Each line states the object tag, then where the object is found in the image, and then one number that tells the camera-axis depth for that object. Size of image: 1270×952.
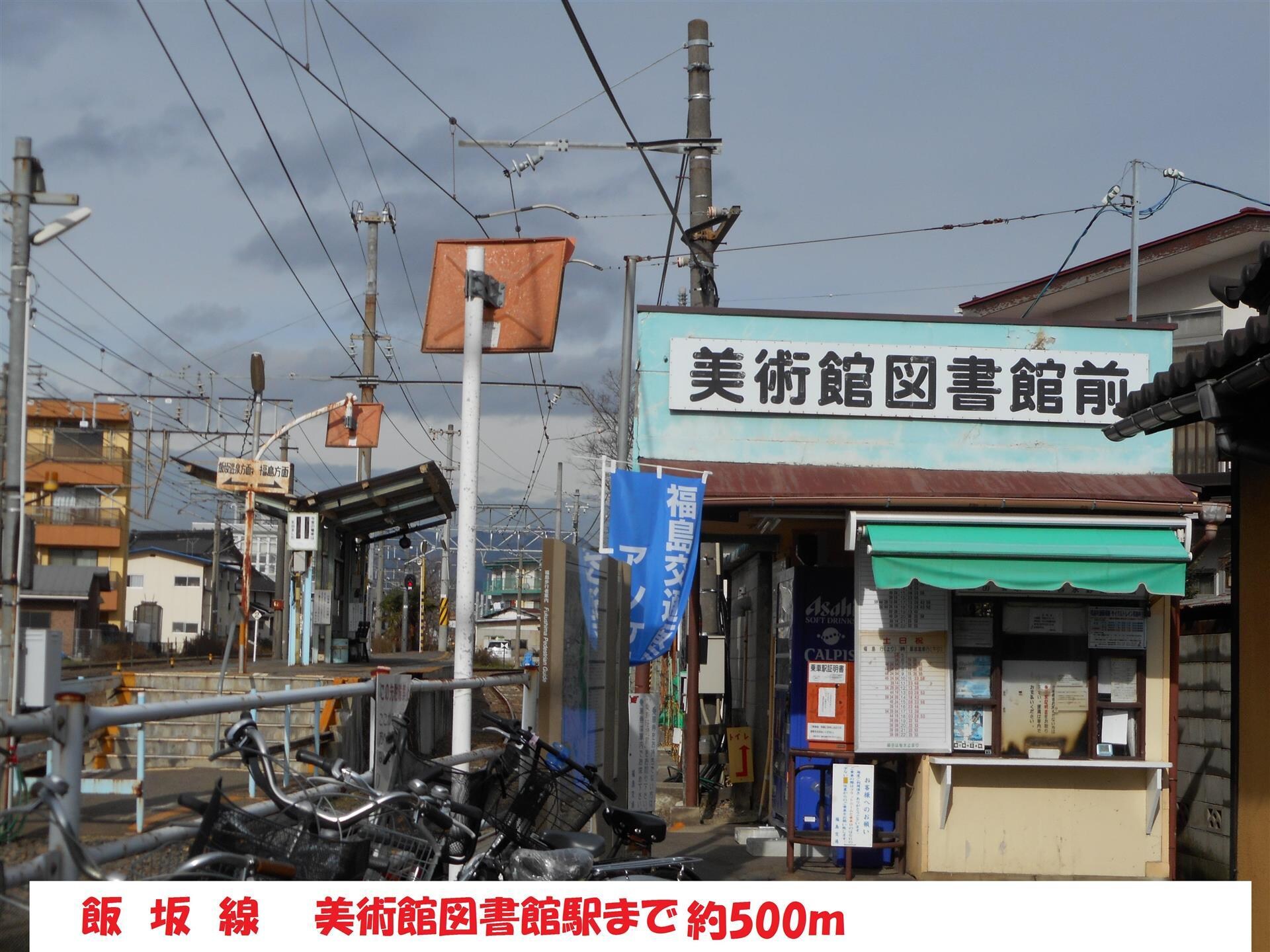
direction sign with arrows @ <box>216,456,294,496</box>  20.06
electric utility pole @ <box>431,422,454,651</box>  49.25
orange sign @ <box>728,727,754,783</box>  13.38
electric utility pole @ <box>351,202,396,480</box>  30.69
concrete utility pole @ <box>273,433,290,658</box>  28.97
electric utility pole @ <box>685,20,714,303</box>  15.12
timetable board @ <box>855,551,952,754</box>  10.19
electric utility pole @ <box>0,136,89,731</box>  15.62
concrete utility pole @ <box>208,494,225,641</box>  48.72
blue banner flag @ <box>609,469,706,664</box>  10.02
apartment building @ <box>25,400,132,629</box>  54.12
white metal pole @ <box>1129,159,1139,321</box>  19.84
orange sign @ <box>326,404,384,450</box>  26.17
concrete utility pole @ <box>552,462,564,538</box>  50.16
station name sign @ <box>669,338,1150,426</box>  11.23
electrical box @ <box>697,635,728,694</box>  16.23
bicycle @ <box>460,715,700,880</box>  5.60
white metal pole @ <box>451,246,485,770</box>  7.16
